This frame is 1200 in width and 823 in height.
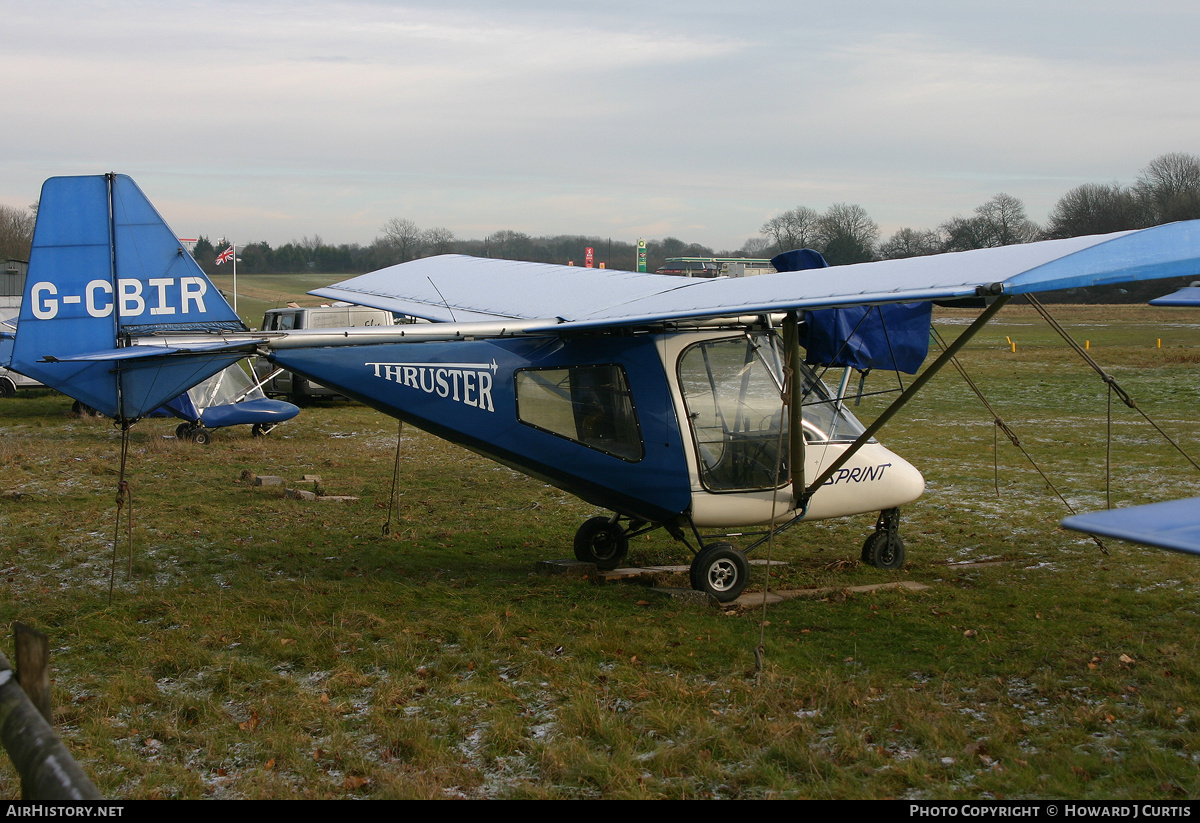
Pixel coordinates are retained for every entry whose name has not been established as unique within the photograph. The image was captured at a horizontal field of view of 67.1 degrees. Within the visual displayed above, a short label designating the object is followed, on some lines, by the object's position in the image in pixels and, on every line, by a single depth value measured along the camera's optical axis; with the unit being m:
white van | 24.23
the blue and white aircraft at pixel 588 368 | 7.27
